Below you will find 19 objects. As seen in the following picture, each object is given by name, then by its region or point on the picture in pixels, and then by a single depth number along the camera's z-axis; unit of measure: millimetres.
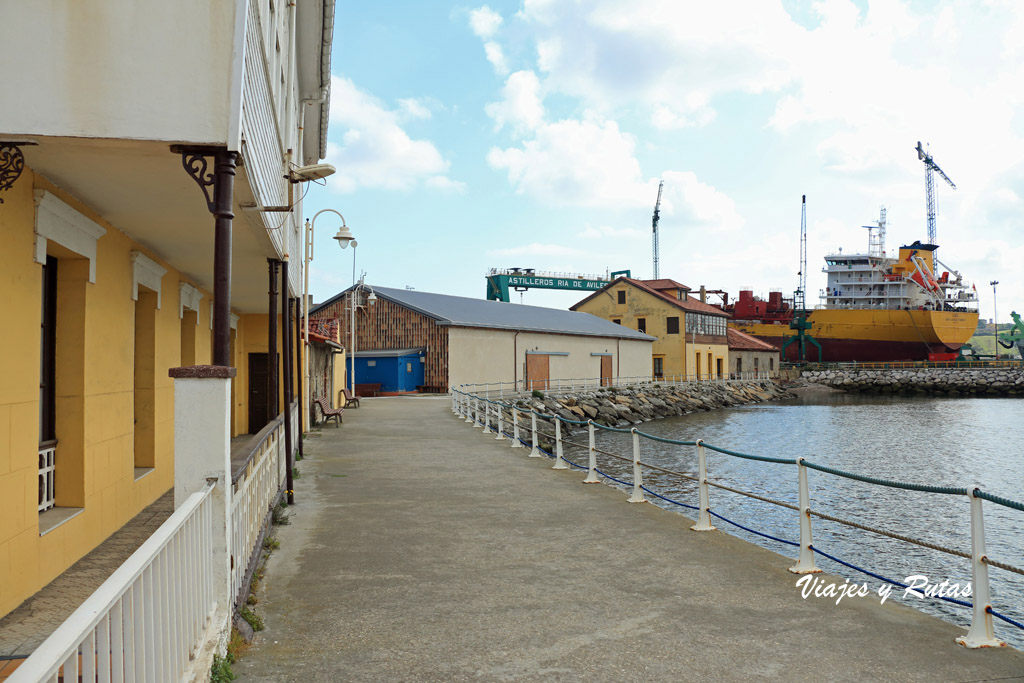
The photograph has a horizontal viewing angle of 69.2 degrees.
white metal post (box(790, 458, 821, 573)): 6391
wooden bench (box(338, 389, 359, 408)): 26816
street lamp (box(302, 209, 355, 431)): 14734
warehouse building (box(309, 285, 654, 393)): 36469
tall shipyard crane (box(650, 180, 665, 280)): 131625
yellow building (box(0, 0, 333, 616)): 4629
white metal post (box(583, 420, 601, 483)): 11102
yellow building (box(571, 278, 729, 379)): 55406
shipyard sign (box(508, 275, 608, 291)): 62906
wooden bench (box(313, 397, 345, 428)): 19422
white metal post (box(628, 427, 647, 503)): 9586
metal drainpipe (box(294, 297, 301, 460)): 13562
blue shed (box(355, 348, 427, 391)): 37062
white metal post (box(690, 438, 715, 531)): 8039
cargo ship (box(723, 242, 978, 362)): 73688
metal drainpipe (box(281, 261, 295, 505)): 9211
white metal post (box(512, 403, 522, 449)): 15588
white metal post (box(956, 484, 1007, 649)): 4750
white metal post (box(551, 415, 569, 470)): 12667
